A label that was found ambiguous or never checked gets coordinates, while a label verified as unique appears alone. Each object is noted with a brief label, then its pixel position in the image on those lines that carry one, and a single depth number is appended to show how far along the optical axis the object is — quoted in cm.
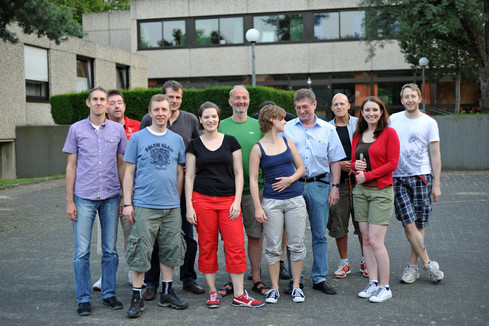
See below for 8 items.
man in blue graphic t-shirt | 512
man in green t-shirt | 566
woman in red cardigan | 548
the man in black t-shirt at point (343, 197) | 614
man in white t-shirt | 589
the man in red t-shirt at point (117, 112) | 595
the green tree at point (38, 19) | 1045
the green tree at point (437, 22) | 1792
